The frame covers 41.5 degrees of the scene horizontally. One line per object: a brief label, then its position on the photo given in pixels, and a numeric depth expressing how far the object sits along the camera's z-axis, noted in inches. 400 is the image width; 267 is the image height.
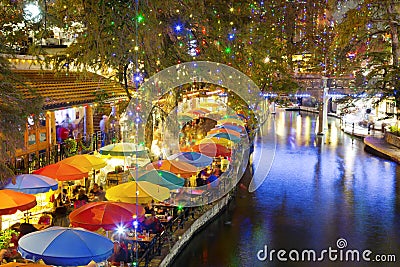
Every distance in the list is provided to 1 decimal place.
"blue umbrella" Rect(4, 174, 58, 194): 488.1
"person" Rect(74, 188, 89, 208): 591.2
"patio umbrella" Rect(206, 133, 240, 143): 1063.6
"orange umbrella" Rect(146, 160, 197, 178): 660.2
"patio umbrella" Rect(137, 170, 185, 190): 586.6
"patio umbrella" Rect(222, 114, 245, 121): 1511.1
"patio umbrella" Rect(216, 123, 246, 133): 1224.7
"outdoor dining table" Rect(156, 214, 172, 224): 553.3
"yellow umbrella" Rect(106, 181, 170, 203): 519.2
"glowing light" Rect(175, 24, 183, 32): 494.0
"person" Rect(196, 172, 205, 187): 727.9
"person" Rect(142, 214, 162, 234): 509.4
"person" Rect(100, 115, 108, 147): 821.0
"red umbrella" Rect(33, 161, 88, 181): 559.5
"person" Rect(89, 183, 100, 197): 661.2
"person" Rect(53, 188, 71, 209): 598.2
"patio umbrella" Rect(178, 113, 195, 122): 1107.4
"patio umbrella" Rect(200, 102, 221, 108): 1694.3
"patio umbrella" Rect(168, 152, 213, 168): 734.5
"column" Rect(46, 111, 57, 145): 701.3
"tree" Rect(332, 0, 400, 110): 1219.2
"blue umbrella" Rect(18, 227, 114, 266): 352.8
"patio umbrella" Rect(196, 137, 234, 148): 952.9
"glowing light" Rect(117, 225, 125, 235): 458.6
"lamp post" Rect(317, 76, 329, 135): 1704.0
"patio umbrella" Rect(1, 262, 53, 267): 310.1
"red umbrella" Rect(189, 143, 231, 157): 878.4
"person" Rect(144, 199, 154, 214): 571.2
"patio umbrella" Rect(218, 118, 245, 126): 1363.4
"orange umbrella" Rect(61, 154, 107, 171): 592.1
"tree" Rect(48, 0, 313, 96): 320.5
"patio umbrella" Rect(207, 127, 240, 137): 1113.4
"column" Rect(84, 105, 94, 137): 858.8
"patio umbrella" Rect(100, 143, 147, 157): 685.9
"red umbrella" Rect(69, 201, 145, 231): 432.1
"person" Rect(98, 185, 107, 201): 640.4
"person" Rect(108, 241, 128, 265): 435.2
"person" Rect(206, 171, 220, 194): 715.4
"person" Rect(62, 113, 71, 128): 775.7
